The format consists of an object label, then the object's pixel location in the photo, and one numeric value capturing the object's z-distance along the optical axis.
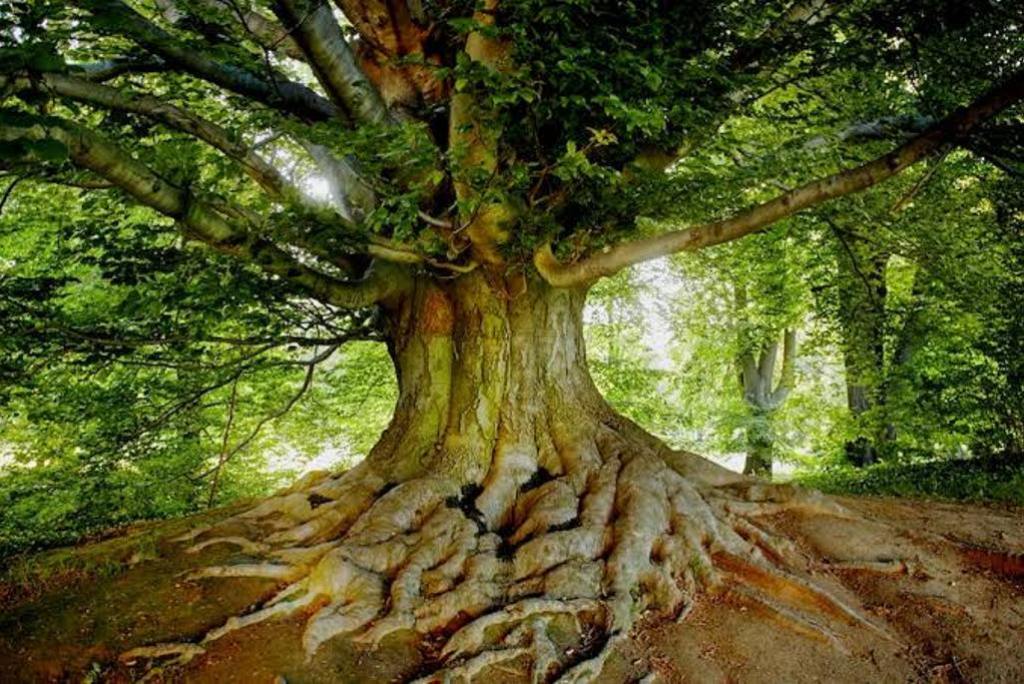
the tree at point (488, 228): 3.50
